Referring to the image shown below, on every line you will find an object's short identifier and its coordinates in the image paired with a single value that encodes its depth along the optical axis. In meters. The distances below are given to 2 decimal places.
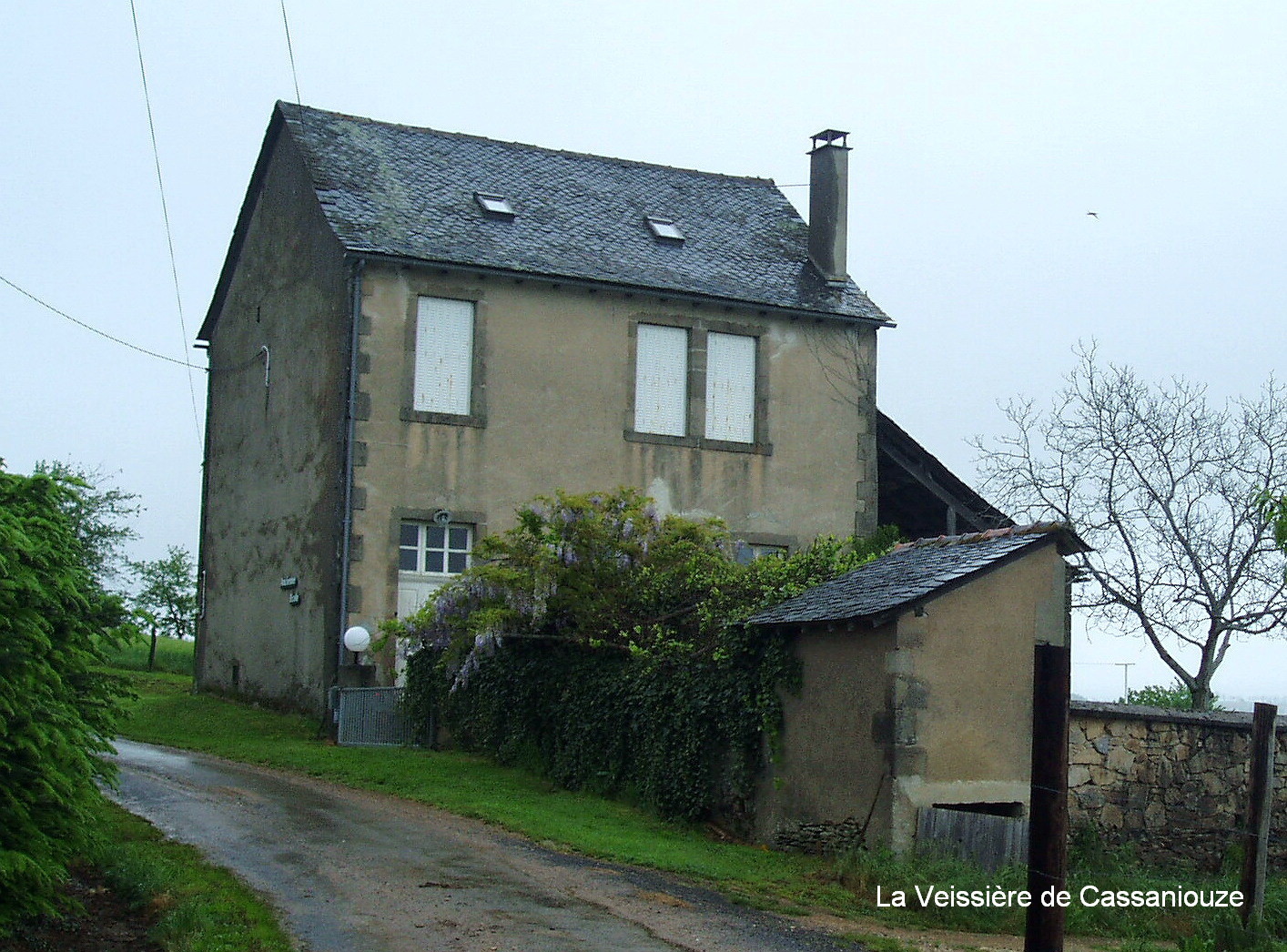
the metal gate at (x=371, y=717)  21.56
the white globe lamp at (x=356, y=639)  22.27
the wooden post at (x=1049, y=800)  9.46
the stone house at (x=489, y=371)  23.72
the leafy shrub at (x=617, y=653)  15.94
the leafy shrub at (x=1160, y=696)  25.23
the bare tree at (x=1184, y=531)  22.14
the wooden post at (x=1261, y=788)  10.91
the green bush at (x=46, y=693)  9.41
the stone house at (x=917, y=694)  13.87
